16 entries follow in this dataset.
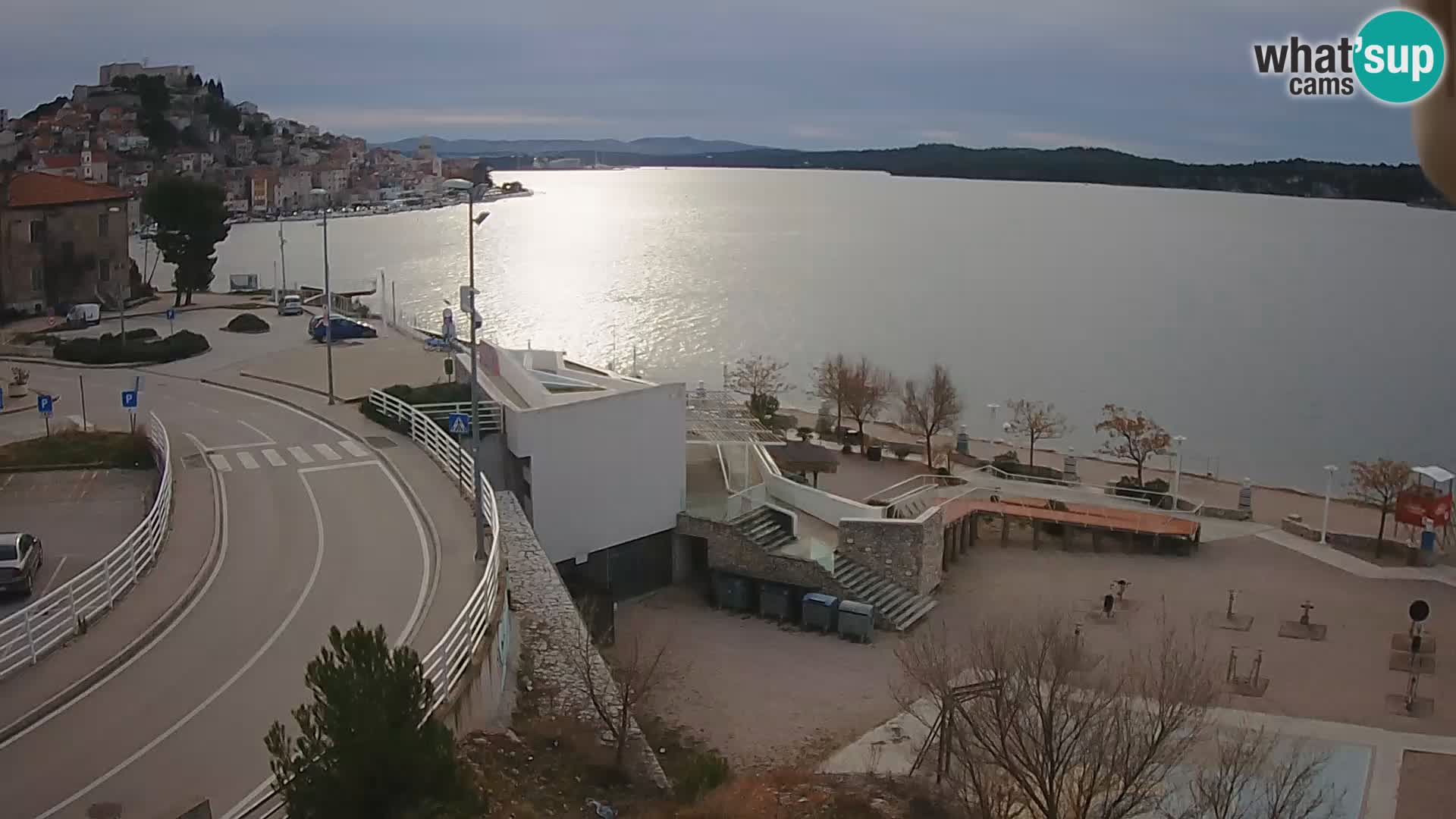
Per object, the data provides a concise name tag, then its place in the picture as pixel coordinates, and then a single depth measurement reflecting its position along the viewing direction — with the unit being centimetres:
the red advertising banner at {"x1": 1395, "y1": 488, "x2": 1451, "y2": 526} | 2945
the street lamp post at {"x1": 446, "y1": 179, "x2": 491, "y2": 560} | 1756
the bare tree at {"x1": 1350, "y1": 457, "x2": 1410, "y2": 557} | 3216
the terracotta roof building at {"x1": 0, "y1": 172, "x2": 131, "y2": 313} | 4681
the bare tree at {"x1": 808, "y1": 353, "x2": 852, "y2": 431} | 4528
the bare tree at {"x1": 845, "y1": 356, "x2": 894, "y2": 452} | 4450
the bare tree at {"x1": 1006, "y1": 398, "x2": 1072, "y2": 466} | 4325
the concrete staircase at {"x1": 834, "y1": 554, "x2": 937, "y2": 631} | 2453
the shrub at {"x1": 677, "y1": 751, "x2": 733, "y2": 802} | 1363
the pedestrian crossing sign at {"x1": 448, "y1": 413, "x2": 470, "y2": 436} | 2148
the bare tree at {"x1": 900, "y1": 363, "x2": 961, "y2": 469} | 4172
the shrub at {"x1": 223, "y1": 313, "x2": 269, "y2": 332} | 4475
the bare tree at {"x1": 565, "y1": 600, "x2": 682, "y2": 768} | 1471
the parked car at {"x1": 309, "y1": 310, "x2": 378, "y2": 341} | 4228
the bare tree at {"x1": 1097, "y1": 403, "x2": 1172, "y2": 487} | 3894
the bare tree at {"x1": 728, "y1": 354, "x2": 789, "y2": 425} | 4625
